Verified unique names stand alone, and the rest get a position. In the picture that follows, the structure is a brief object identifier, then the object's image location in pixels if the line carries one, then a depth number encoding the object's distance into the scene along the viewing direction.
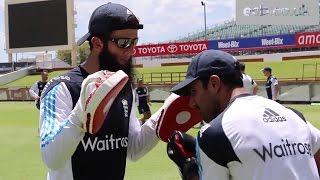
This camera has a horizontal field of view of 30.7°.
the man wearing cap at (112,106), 3.01
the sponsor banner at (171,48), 50.25
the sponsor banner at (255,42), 46.53
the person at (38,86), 15.98
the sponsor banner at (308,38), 44.94
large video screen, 53.41
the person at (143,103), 17.69
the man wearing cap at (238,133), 2.38
